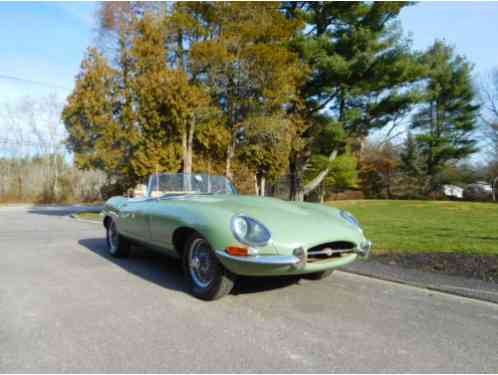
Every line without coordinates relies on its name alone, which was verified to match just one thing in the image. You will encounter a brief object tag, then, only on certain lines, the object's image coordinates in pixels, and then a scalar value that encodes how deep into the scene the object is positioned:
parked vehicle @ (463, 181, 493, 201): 32.42
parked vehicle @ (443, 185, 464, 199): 35.69
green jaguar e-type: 3.23
